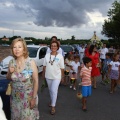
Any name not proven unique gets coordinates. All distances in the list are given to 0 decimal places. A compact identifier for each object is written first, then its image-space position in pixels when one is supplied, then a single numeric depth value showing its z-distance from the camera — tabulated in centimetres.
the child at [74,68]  483
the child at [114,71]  439
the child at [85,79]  324
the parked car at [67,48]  1060
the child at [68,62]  498
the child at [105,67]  542
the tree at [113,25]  2050
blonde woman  183
